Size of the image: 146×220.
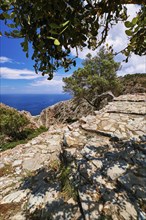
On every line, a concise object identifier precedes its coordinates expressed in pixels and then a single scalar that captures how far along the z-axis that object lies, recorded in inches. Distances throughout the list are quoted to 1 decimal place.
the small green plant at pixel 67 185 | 109.7
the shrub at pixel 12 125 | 301.0
